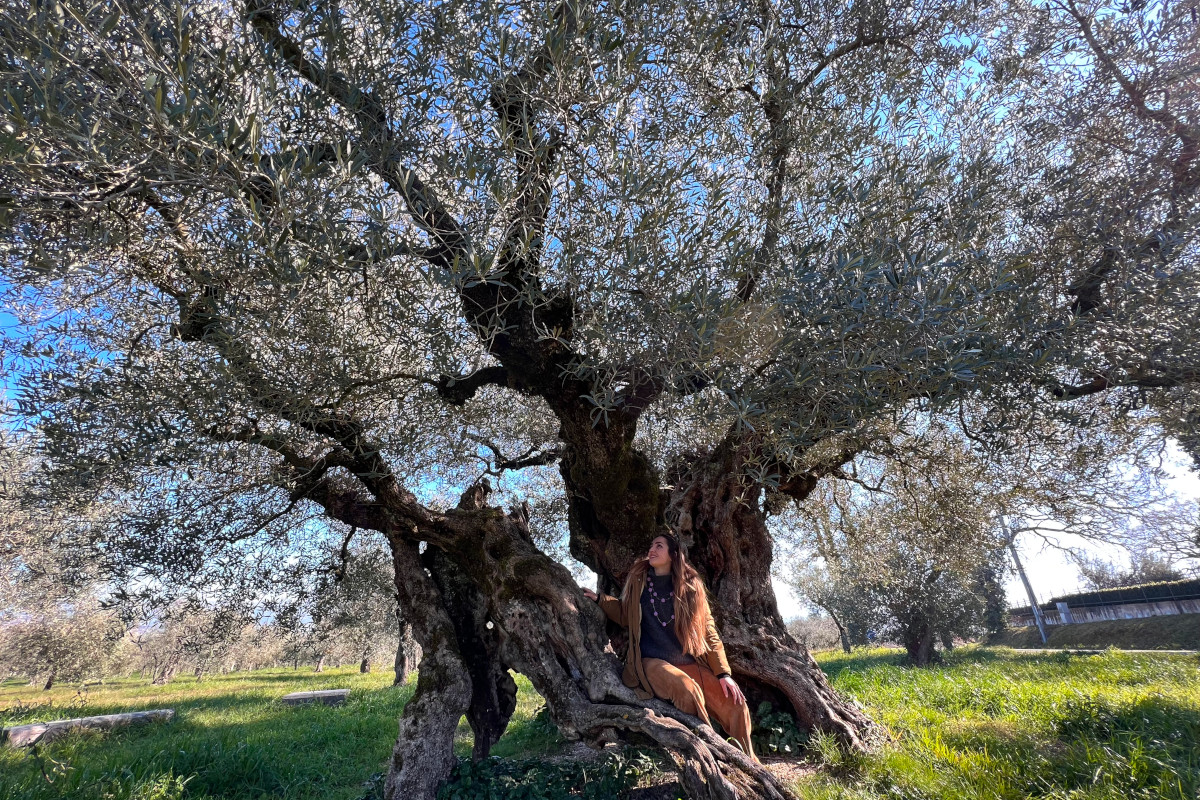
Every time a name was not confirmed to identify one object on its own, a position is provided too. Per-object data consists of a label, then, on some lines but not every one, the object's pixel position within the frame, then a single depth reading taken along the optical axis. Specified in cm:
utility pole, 2788
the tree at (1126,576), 3895
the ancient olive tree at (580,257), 424
